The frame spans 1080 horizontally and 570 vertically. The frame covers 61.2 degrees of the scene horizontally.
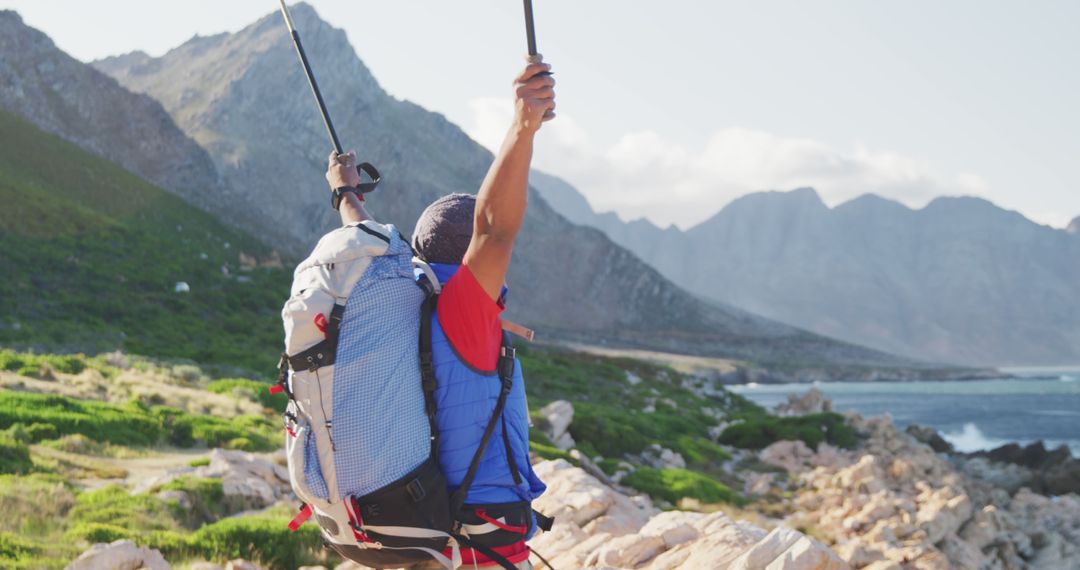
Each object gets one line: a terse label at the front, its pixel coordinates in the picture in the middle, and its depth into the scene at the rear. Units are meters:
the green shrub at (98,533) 8.71
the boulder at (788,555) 6.55
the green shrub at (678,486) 17.69
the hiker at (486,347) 3.42
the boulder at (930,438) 40.53
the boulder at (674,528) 8.14
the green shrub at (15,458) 11.23
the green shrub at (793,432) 29.86
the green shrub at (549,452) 16.44
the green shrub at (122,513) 9.25
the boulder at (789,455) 26.08
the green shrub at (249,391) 21.56
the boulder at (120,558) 7.16
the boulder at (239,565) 7.91
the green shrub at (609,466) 19.05
